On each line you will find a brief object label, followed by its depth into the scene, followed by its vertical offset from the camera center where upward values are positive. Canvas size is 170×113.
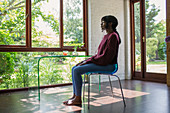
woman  2.69 -0.07
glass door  4.88 +0.50
